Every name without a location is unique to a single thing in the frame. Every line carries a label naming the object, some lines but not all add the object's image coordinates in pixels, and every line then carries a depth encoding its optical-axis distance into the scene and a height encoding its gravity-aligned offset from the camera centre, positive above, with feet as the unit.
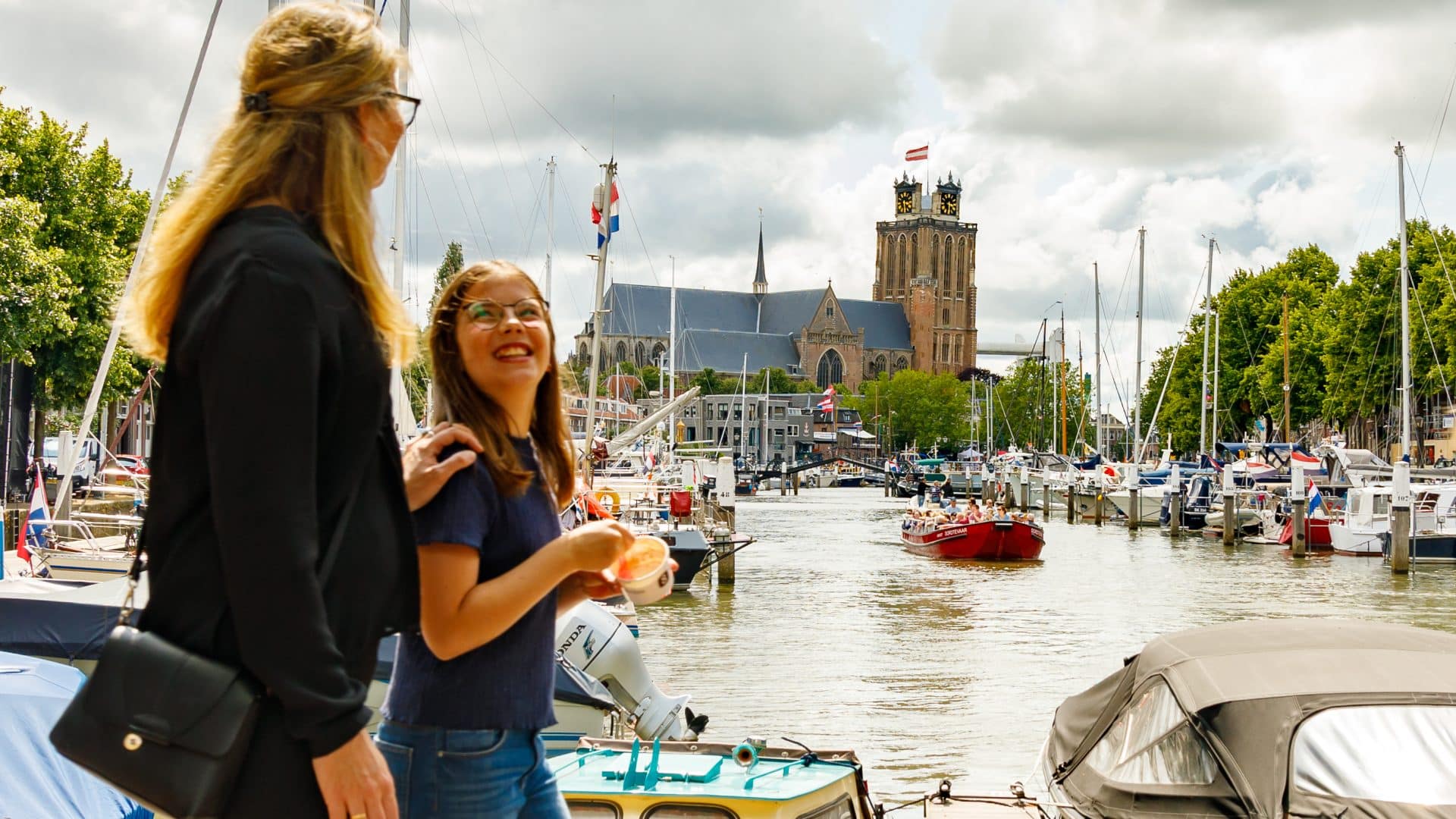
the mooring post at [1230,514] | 152.15 -5.00
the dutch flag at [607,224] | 101.19 +15.59
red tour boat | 127.34 -7.23
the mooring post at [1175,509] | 168.66 -5.16
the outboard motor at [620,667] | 34.37 -5.22
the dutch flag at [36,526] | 58.65 -3.93
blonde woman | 6.14 +0.11
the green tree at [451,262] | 242.39 +32.93
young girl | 8.15 -0.97
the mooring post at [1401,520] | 111.04 -3.77
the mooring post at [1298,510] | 134.92 -3.93
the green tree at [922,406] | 494.18 +17.48
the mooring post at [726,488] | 123.54 -3.06
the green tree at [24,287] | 99.55 +10.05
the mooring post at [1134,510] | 181.16 -5.85
